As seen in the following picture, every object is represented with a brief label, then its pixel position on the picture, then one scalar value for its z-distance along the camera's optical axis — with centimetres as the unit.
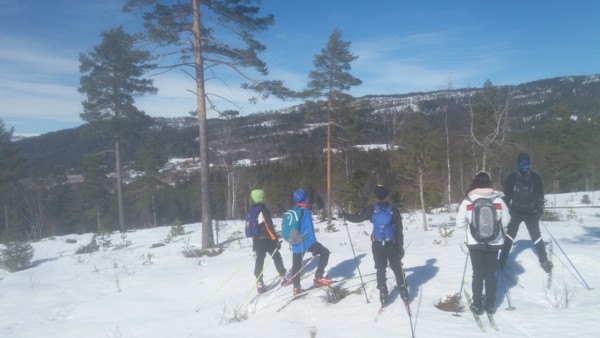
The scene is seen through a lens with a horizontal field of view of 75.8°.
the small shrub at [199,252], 1109
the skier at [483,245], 500
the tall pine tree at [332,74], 1858
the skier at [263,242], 679
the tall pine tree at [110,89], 2216
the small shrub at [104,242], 1300
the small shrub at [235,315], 593
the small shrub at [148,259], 1077
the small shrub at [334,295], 623
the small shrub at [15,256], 1096
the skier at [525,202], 610
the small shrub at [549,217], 1264
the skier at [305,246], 648
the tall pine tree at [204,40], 1106
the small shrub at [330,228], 1457
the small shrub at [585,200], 1870
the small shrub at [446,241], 925
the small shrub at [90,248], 1323
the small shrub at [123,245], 1371
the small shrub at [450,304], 553
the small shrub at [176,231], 1464
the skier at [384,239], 548
